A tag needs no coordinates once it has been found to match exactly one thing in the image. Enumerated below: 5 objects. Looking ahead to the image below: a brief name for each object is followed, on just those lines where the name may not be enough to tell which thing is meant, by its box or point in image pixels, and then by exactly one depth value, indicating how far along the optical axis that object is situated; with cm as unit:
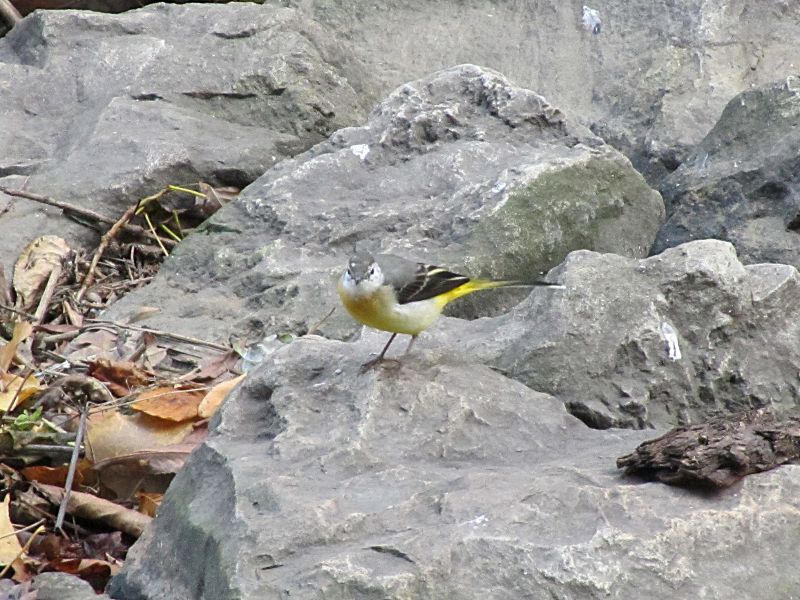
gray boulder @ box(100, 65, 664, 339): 1339
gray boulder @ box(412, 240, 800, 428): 987
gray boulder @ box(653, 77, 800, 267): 1420
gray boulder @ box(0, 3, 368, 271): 1633
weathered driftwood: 760
